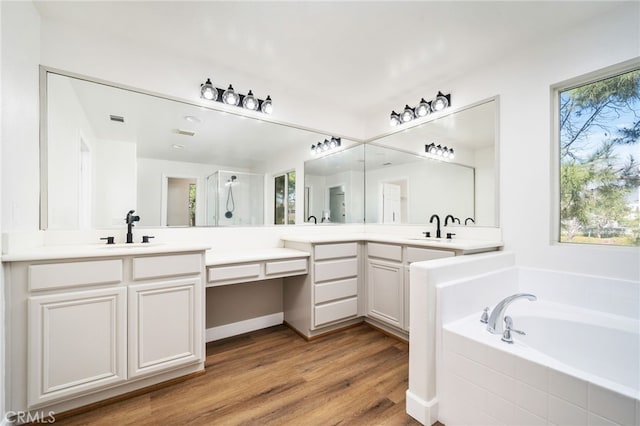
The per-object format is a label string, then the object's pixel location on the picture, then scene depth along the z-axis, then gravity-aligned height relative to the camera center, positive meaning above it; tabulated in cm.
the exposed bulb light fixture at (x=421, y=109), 271 +110
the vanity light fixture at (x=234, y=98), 243 +109
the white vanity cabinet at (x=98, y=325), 145 -66
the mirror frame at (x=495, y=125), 236 +77
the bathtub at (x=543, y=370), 104 -73
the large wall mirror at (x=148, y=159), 194 +46
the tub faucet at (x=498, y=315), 151 -56
